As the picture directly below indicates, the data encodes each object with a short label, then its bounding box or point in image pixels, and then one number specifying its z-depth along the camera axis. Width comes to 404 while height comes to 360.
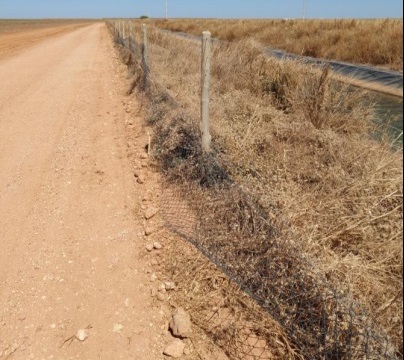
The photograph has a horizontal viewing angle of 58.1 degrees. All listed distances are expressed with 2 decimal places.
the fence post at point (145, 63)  7.47
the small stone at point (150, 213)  3.76
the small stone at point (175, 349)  2.40
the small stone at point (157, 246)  3.34
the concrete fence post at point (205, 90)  3.78
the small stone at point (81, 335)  2.50
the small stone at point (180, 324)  2.51
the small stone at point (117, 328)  2.58
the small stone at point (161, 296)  2.82
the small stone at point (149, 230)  3.53
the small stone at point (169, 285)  2.90
